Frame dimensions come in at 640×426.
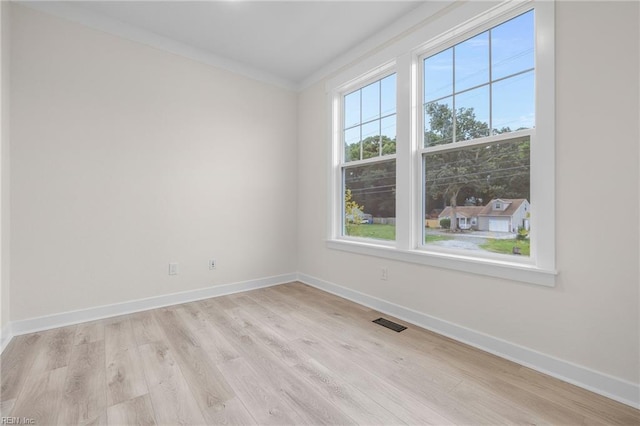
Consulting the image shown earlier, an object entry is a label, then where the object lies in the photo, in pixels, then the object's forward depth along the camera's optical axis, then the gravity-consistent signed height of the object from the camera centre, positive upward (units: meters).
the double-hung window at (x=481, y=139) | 2.07 +0.57
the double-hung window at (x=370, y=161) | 3.04 +0.57
